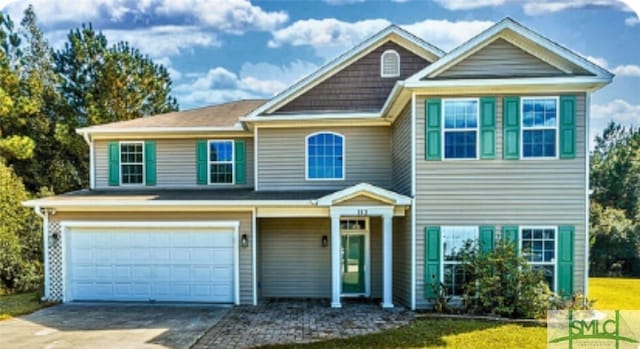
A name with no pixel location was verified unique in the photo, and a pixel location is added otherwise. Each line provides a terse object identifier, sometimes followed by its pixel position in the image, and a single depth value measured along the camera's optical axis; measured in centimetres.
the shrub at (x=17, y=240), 1396
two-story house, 959
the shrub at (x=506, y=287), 894
